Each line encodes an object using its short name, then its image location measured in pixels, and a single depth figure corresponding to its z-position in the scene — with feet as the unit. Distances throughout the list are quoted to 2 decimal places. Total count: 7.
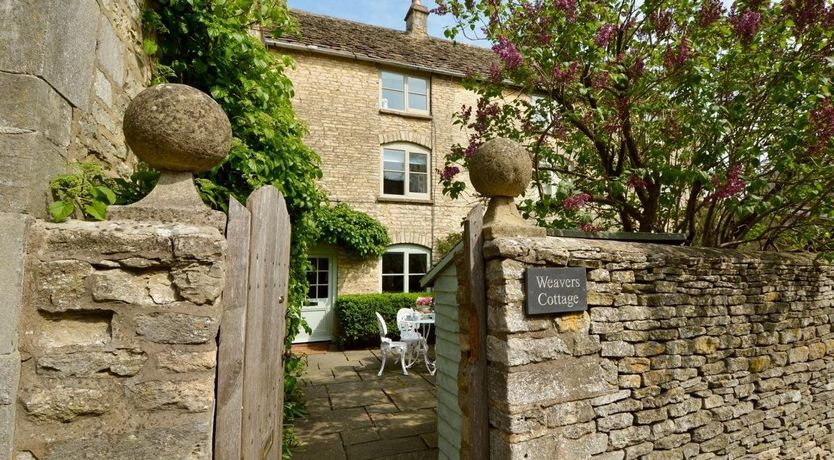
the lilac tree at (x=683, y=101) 10.87
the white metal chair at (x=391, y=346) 20.27
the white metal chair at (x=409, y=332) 21.04
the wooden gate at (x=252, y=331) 5.49
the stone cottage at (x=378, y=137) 30.01
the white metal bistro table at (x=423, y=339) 20.95
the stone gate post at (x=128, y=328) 4.72
